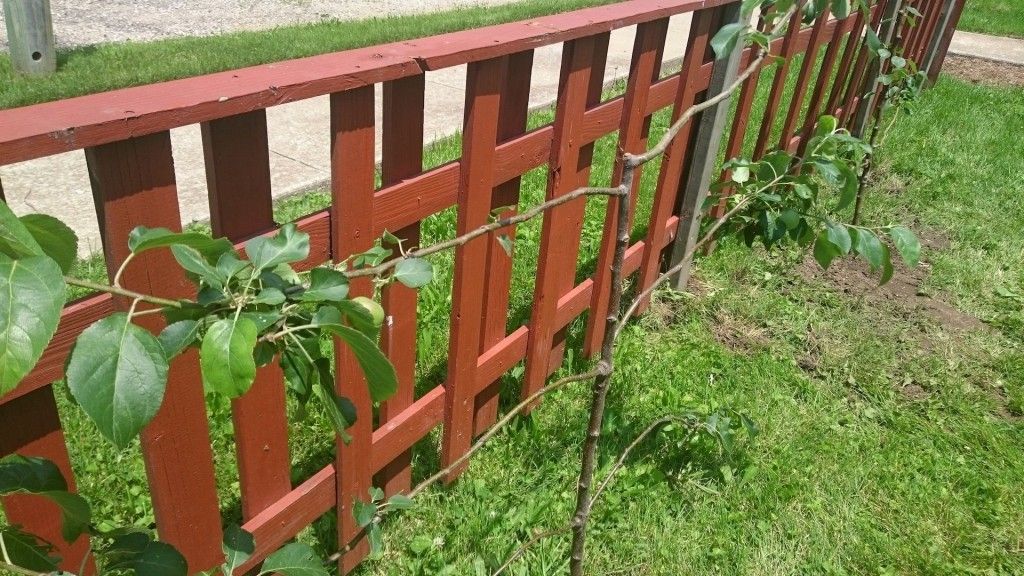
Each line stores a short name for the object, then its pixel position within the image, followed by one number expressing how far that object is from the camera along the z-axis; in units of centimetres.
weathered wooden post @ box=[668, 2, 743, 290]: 278
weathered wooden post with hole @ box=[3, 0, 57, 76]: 475
